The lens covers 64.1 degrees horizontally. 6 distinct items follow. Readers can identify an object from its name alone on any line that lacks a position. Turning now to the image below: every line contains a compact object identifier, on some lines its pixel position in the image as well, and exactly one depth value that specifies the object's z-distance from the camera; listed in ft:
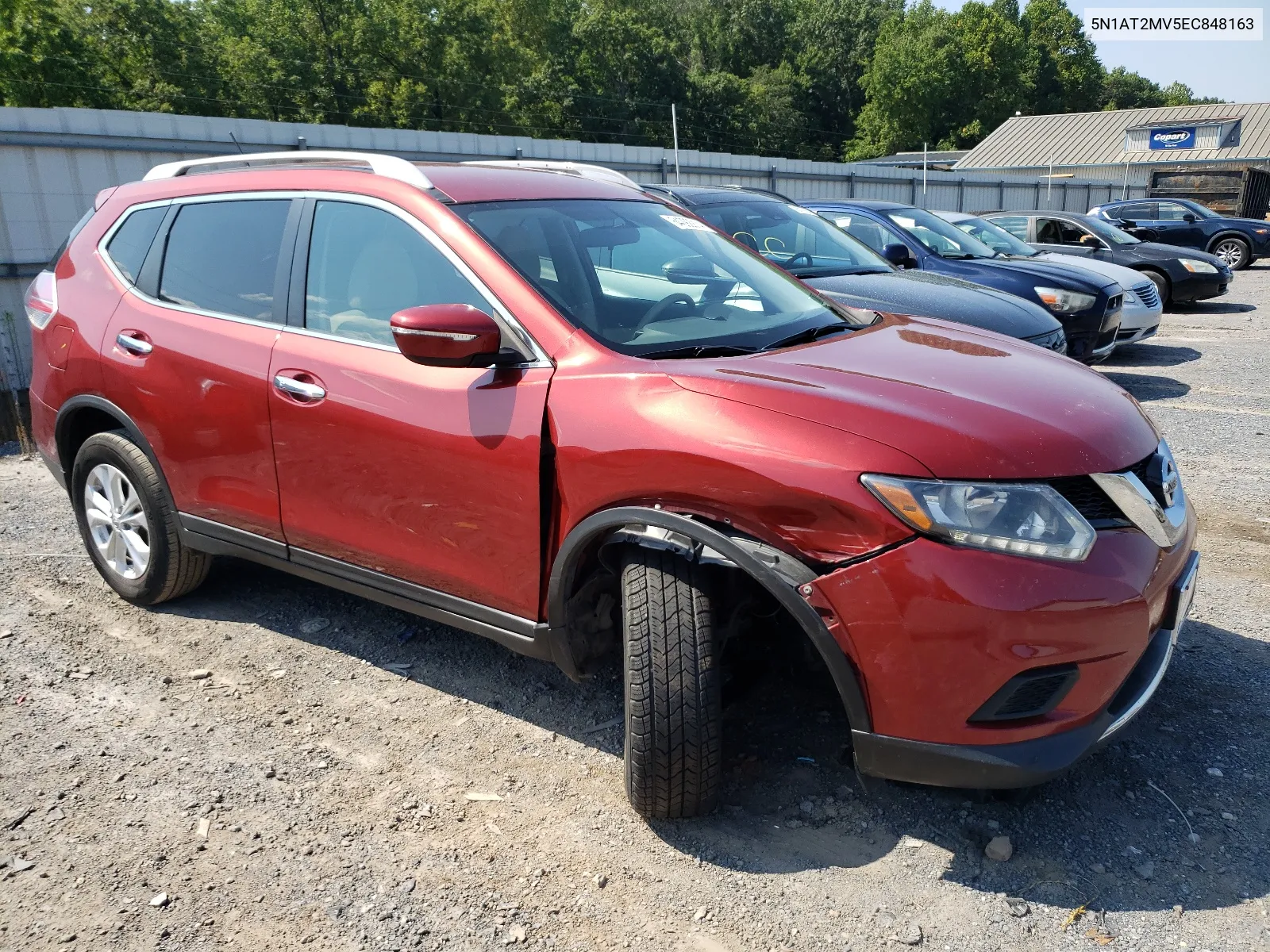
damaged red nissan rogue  7.90
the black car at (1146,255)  45.60
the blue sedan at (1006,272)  28.76
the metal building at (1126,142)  142.61
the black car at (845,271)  21.88
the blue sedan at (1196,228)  62.18
